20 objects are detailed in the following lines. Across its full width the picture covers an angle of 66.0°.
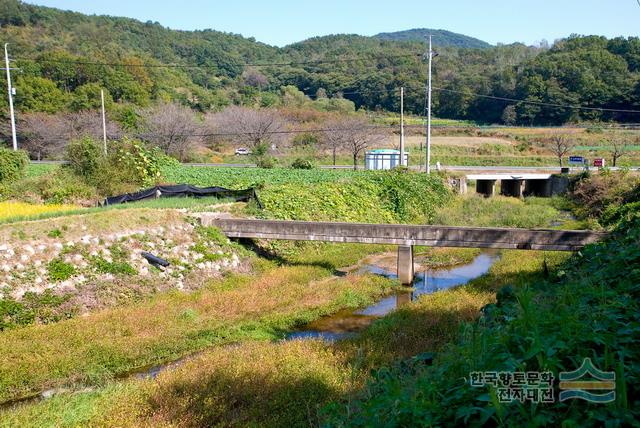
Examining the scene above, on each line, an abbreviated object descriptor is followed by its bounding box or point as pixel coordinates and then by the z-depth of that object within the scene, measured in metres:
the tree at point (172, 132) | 49.78
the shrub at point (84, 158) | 24.97
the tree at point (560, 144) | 51.96
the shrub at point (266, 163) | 38.41
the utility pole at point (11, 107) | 30.72
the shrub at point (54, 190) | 23.16
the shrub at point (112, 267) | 14.65
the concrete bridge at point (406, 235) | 15.96
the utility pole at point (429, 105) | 29.89
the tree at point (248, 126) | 56.44
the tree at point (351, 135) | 51.56
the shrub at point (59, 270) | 13.60
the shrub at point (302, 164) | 38.84
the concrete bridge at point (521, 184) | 37.22
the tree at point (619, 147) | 47.04
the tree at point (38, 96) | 54.38
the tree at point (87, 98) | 56.72
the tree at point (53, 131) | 50.03
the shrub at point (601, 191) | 26.49
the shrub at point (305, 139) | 59.75
